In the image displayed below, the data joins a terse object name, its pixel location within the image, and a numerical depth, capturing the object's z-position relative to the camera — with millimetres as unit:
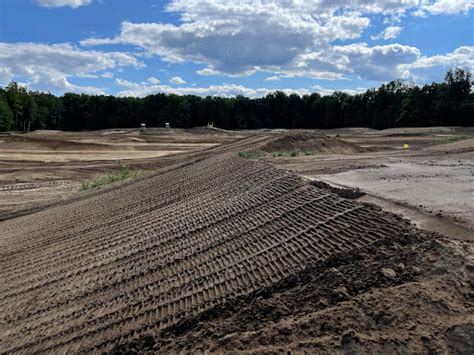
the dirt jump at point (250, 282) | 5492
